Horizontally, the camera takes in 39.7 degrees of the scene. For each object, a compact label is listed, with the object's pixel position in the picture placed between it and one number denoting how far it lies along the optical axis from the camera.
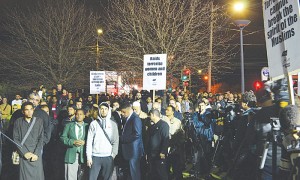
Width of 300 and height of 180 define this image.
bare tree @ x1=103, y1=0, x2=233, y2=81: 19.00
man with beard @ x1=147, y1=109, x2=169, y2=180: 8.58
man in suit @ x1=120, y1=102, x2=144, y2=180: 8.45
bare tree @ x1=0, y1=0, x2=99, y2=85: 32.50
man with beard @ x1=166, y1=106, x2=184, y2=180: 9.54
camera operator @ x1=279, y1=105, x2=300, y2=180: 3.76
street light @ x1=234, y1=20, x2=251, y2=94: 18.47
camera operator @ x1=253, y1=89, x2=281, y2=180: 5.12
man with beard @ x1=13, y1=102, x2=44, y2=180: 7.70
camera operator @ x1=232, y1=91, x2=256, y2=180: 6.05
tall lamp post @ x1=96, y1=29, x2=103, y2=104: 23.83
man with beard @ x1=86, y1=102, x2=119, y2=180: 7.95
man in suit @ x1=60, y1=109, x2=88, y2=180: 8.31
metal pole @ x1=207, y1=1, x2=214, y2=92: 20.48
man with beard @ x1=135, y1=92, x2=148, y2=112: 12.95
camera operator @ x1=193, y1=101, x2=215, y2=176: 10.21
